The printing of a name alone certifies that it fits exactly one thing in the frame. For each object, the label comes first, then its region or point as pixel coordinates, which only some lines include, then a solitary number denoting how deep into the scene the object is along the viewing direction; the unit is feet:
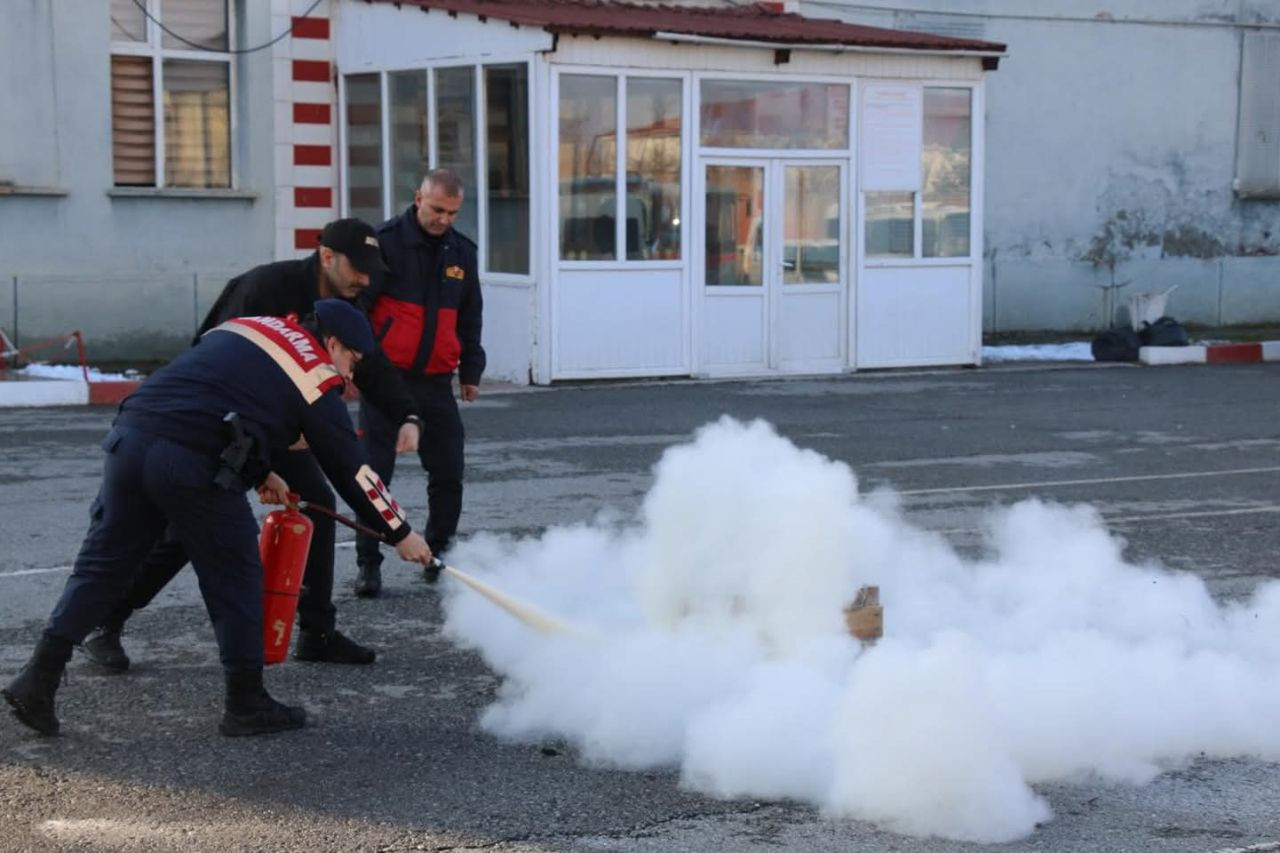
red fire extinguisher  18.83
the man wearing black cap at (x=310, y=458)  19.76
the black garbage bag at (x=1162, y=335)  64.90
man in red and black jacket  24.58
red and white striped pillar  59.26
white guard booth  54.24
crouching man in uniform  17.03
